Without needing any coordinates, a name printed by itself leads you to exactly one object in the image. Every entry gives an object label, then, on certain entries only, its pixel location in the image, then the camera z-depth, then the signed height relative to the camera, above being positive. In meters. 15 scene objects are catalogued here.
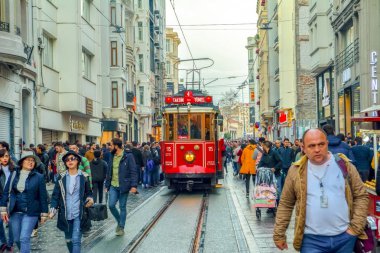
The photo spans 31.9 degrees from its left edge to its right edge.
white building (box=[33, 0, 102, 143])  29.09 +3.47
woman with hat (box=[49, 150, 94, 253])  8.70 -0.85
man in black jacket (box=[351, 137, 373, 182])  13.24 -0.49
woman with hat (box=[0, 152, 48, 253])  8.80 -0.86
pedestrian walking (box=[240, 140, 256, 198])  18.92 -0.79
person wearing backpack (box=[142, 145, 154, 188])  25.79 -1.21
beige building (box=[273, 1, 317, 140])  46.00 +4.58
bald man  5.27 -0.56
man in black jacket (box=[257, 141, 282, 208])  15.75 -0.59
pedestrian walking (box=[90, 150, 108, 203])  17.05 -0.89
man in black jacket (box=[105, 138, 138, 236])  12.21 -0.80
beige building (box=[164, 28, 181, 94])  103.44 +12.80
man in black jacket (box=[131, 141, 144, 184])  21.88 -0.71
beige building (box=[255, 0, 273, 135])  67.06 +6.53
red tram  22.22 -0.17
